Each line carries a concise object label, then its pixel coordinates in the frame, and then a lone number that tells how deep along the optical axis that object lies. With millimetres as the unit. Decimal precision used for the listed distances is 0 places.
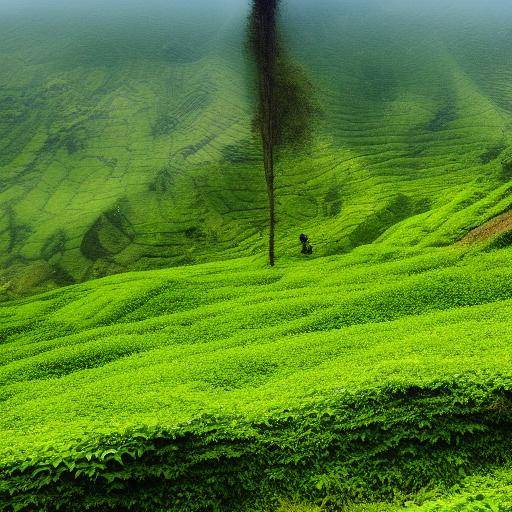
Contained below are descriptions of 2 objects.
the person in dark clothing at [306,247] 25352
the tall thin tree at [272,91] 21672
